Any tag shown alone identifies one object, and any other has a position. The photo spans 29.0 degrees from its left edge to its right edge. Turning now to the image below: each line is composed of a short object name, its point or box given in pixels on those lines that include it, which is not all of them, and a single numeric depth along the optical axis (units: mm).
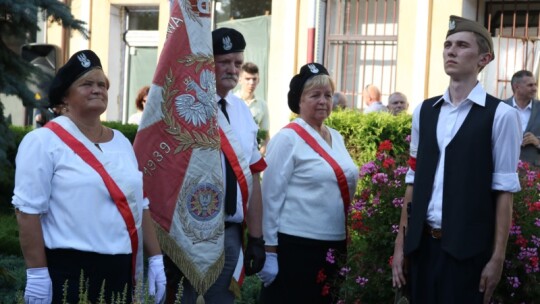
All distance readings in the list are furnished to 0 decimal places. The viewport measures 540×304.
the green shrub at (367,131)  11039
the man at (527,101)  10075
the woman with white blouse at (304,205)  6125
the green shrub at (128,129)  12703
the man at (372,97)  13734
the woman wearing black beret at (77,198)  4629
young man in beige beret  4863
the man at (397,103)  12523
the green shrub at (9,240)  8602
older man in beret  5488
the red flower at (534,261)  5457
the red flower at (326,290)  6195
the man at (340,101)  12994
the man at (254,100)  11906
